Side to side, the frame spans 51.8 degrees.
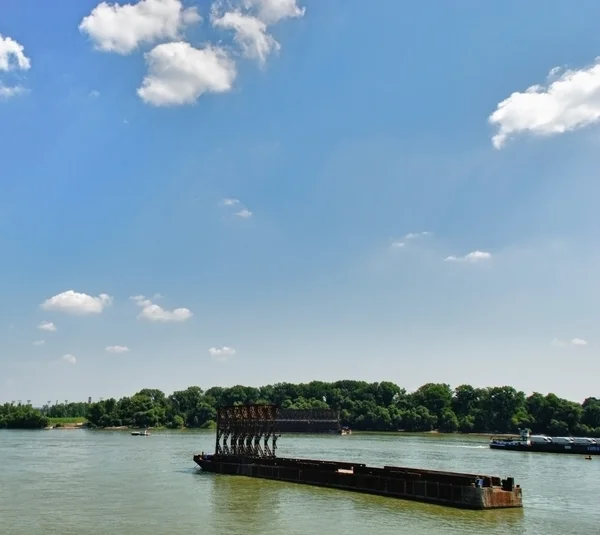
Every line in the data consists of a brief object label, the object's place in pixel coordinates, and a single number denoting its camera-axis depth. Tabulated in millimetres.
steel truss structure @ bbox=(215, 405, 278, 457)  79588
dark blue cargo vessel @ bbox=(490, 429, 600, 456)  129750
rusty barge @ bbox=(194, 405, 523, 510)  50500
